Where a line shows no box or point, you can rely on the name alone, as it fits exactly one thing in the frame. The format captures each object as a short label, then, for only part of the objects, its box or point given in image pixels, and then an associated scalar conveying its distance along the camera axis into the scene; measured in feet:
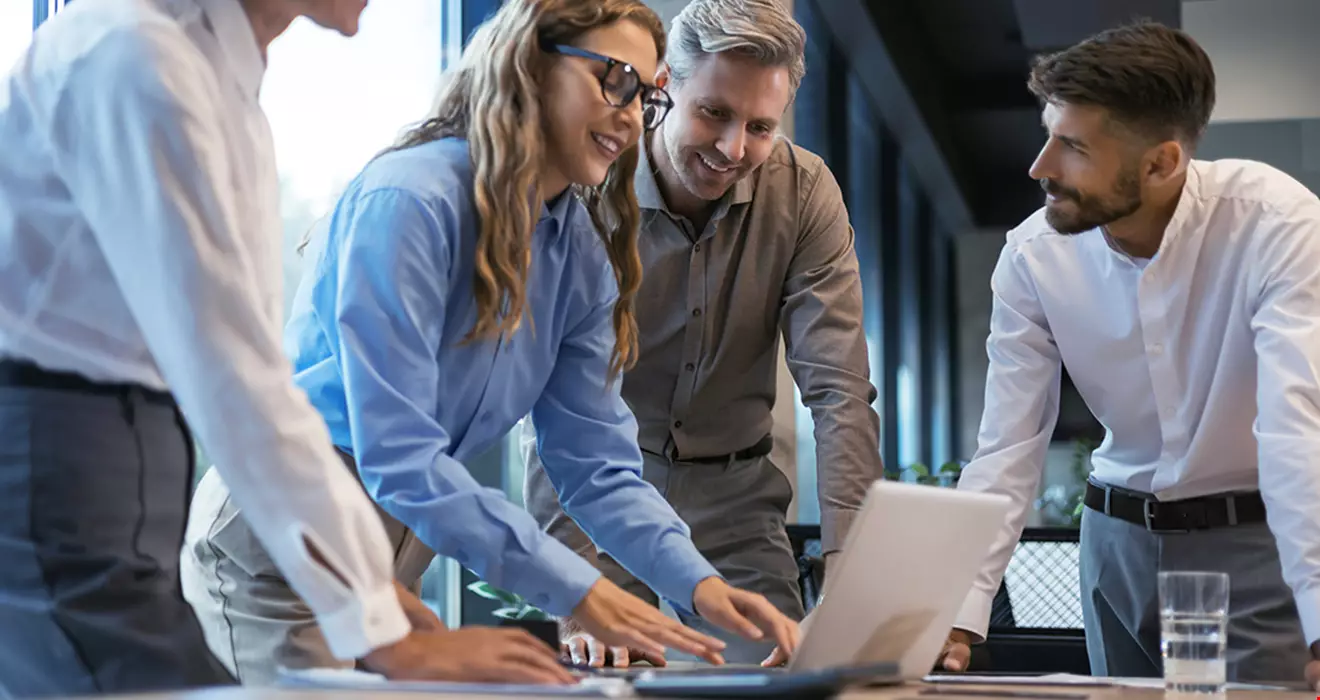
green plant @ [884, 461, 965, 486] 15.36
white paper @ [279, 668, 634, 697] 4.16
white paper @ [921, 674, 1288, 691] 6.04
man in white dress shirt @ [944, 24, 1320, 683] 8.07
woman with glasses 5.45
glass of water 5.78
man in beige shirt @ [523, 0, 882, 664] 8.81
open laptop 5.02
